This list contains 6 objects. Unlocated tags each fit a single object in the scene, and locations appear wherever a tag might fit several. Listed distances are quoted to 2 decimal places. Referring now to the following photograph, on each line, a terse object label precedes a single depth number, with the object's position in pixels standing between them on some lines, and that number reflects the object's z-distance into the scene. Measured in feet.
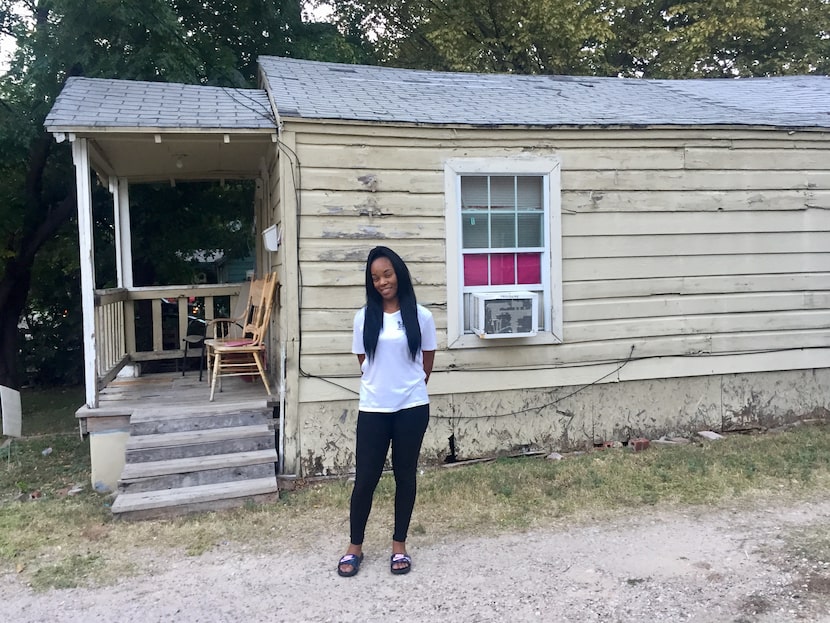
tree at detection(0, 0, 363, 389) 28.35
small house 16.75
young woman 10.80
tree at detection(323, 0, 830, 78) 44.42
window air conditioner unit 17.33
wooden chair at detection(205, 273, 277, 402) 18.33
